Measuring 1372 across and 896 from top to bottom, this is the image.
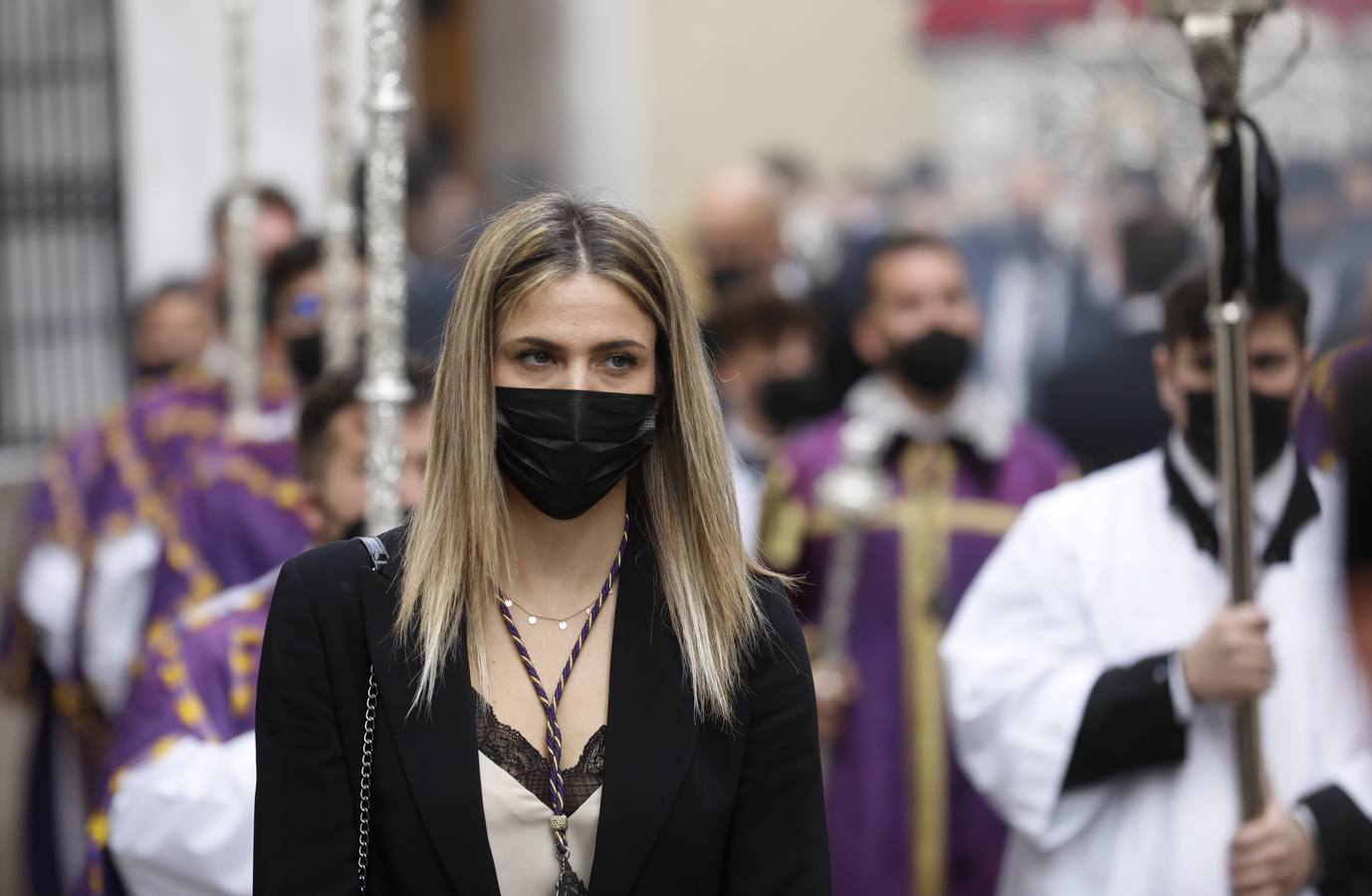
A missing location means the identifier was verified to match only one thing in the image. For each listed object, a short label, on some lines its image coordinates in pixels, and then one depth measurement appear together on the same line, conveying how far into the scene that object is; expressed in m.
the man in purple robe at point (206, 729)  8.34
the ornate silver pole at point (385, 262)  8.95
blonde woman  5.81
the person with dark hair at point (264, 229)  16.09
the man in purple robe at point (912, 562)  12.13
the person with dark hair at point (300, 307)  13.57
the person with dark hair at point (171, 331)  16.23
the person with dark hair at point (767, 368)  15.20
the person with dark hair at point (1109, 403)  13.22
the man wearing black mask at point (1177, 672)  8.65
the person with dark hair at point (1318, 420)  8.74
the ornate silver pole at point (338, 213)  11.15
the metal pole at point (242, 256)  12.77
